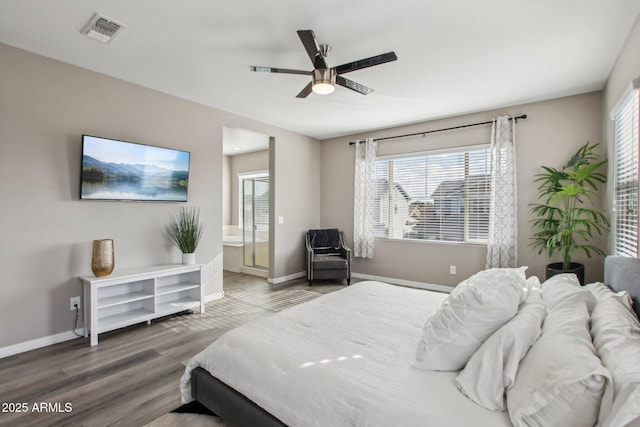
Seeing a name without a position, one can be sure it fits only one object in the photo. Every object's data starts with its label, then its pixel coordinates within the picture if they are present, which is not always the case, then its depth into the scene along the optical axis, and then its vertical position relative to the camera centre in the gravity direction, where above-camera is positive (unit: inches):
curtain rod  161.2 +52.0
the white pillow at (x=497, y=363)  44.4 -22.8
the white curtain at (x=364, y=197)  211.6 +12.5
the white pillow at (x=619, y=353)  31.7 -18.1
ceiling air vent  90.5 +57.6
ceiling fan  90.4 +46.4
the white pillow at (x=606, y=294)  57.5 -16.6
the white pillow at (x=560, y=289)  63.5 -17.1
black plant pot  129.5 -23.5
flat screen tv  120.3 +19.0
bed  43.5 -27.5
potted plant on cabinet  146.3 -8.2
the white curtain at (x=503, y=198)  161.5 +9.2
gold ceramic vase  116.1 -16.7
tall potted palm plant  128.1 +3.4
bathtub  239.9 -31.6
